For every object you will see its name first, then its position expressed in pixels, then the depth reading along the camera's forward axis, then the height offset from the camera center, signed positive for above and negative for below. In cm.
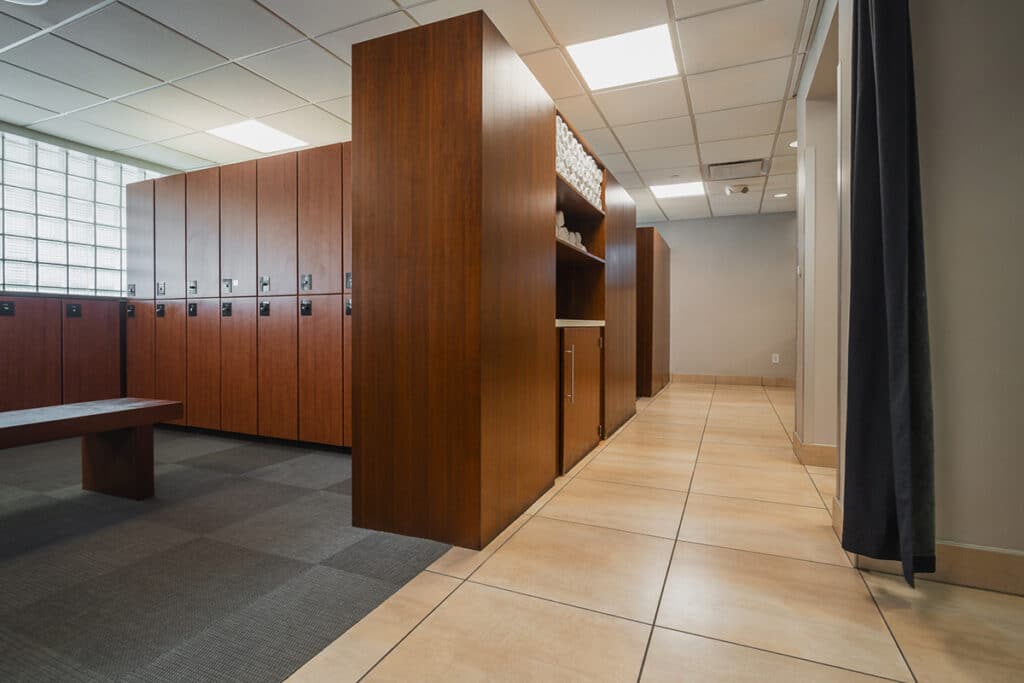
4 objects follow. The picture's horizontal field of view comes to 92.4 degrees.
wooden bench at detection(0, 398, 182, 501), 248 -53
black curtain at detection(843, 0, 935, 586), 168 +6
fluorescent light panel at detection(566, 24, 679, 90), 346 +211
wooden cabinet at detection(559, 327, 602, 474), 307 -37
